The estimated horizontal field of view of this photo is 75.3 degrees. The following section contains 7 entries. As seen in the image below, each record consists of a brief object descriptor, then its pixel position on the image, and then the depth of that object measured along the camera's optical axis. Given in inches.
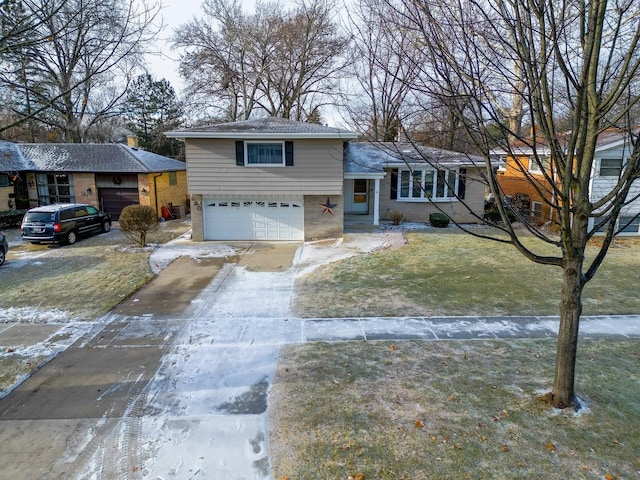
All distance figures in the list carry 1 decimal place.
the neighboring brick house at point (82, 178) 866.8
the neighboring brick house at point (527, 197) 806.5
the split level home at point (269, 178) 637.3
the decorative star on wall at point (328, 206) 665.0
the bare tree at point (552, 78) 152.8
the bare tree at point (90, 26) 237.9
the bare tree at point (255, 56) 1139.9
